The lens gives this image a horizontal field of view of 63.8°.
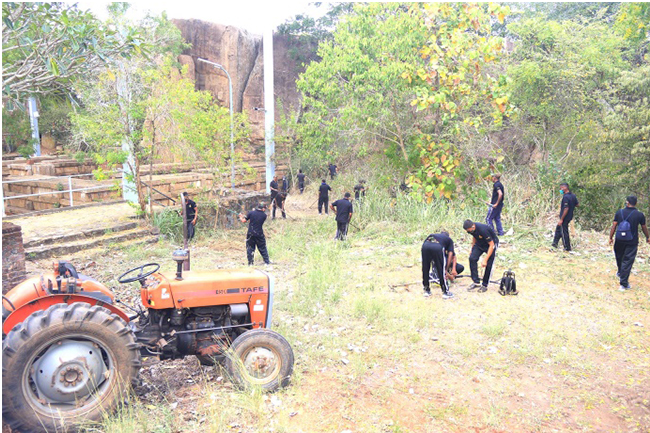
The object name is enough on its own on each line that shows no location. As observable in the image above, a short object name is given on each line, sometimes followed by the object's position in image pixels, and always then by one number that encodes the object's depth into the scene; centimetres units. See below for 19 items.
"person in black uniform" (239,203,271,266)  1133
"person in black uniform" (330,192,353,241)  1316
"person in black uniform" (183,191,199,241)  1304
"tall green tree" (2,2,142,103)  641
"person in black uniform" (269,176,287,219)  1819
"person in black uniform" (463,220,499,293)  868
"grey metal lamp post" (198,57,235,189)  1597
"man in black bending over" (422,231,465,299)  837
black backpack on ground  880
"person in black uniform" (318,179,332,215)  1838
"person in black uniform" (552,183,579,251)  1099
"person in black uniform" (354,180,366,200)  1694
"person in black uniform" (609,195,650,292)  900
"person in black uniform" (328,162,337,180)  2523
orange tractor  440
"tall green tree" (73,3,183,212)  1321
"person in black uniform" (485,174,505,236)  1222
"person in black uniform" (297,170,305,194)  2427
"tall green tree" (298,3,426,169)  1497
